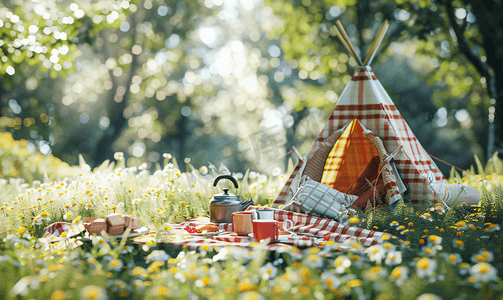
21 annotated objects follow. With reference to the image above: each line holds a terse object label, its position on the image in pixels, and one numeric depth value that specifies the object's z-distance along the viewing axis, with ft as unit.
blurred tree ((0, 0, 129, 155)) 19.94
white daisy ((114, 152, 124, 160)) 17.80
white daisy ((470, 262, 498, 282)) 5.75
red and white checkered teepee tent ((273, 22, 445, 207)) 14.40
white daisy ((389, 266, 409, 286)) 5.88
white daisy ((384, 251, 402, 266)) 6.86
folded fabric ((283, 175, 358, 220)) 12.91
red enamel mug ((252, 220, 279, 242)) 9.57
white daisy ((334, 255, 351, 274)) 6.36
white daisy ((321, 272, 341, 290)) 6.07
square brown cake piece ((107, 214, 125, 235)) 9.75
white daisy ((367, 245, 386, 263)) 6.73
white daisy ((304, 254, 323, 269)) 6.34
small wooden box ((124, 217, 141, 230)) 10.07
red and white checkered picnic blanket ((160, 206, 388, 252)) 9.61
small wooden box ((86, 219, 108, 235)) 9.78
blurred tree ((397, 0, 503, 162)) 23.84
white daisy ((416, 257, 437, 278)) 5.93
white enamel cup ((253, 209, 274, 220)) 10.03
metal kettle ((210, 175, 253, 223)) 12.48
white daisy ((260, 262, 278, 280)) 6.43
